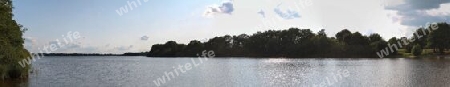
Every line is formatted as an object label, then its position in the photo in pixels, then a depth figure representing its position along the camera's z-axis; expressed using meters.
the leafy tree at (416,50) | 144.25
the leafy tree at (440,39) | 149.50
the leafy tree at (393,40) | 170.60
